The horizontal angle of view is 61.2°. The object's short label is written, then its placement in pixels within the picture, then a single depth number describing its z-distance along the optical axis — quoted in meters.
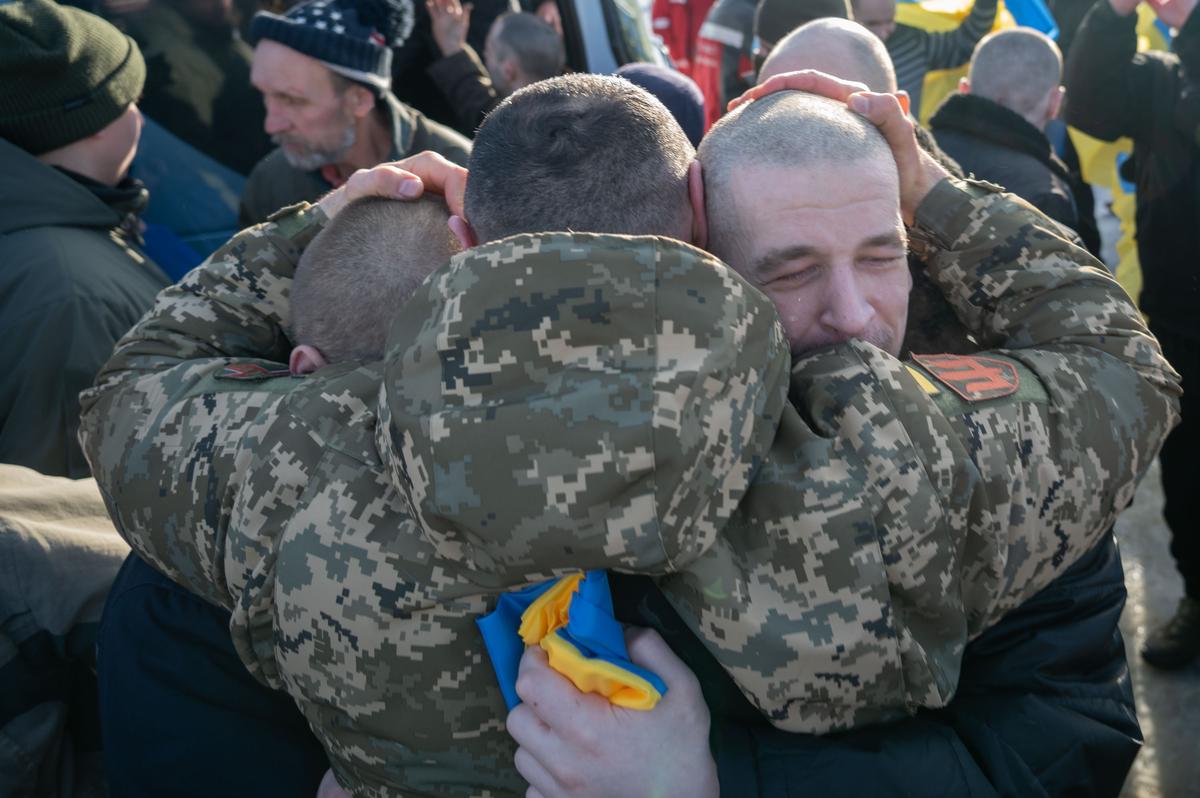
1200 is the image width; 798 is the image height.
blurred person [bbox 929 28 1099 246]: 3.11
